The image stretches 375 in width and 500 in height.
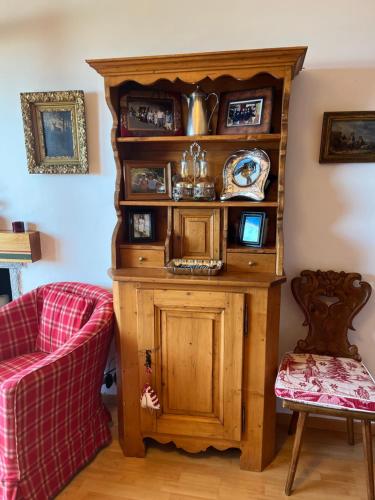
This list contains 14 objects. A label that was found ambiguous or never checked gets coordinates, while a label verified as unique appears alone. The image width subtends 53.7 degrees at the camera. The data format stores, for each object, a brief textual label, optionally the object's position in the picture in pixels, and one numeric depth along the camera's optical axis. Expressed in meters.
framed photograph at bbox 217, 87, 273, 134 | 1.72
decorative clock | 1.80
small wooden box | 2.18
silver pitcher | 1.77
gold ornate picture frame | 2.06
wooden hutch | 1.66
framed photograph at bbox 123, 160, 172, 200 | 1.86
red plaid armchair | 1.47
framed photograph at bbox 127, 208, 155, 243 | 1.93
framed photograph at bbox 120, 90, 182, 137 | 1.83
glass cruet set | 1.82
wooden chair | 1.58
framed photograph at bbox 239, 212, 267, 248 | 1.81
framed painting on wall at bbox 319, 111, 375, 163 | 1.81
